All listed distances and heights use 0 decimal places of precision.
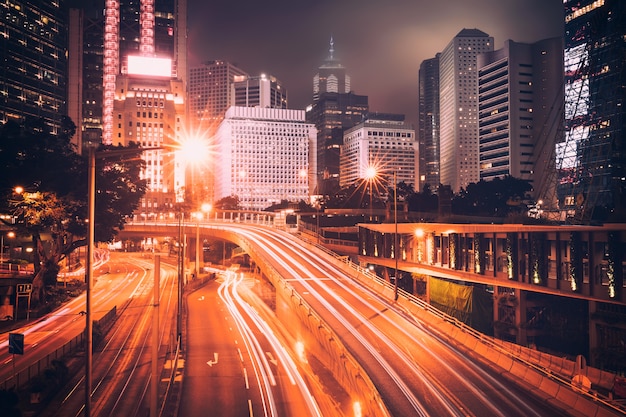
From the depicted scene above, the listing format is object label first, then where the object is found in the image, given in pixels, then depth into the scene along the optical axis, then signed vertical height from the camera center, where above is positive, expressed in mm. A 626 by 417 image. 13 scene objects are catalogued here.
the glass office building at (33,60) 147500 +47782
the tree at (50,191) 55094 +3123
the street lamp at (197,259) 86500 -7073
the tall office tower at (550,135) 188788 +30676
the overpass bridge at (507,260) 36591 -4371
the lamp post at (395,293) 44994 -6664
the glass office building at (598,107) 82500 +20721
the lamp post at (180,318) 41719 -8442
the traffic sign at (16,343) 27375 -6567
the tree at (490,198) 126438 +4436
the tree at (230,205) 191625 +4500
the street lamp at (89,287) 17719 -2380
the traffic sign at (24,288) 56438 -7598
